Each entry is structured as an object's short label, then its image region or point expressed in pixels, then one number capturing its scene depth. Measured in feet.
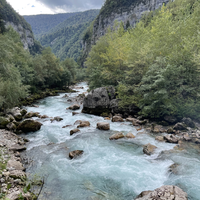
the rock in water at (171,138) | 42.38
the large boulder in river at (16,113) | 61.57
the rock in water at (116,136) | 45.59
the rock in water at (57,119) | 63.20
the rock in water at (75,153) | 35.43
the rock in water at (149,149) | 36.84
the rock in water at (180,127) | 50.01
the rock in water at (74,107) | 82.17
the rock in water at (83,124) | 55.93
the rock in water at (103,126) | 52.85
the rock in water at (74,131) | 49.71
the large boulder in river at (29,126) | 49.87
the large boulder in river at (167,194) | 19.13
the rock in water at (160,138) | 43.81
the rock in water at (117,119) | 62.39
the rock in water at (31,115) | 66.80
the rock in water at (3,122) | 49.15
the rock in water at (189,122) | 51.72
